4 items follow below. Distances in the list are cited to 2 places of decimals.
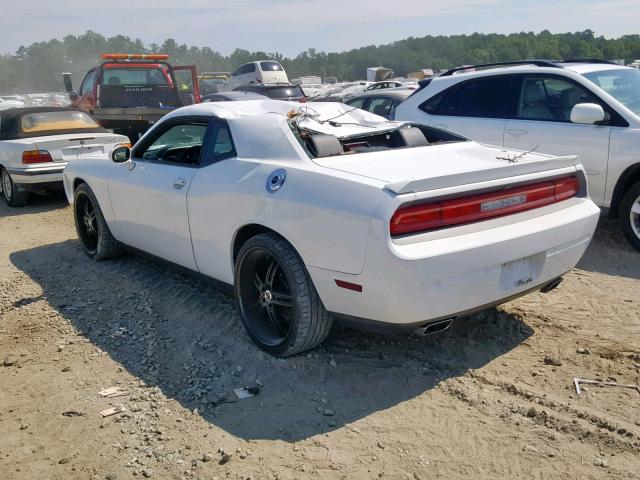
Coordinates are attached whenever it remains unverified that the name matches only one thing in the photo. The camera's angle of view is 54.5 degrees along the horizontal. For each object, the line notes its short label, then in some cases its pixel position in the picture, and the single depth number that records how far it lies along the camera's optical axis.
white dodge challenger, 3.17
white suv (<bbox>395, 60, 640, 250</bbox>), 5.80
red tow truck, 12.11
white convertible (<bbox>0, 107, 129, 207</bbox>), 8.80
